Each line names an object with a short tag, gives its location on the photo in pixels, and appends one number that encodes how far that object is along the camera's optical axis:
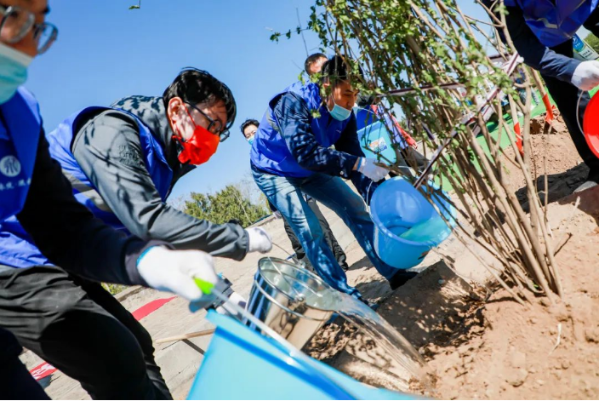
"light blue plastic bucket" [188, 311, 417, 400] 1.04
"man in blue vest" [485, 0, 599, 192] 2.28
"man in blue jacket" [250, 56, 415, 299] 2.75
